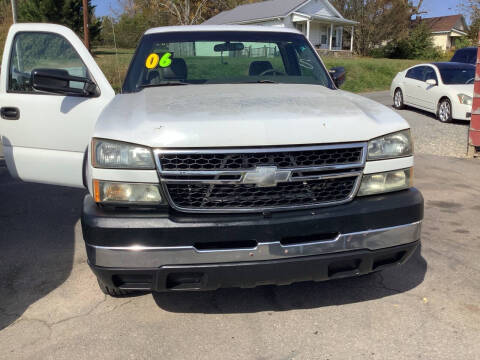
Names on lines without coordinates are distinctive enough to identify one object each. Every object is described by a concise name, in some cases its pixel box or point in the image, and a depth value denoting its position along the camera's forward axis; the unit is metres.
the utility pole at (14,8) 13.77
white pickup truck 2.67
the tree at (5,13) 29.73
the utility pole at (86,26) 12.28
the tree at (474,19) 41.91
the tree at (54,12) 30.41
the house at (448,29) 62.44
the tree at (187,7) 46.91
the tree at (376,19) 44.66
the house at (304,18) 41.81
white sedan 11.76
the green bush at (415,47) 45.44
